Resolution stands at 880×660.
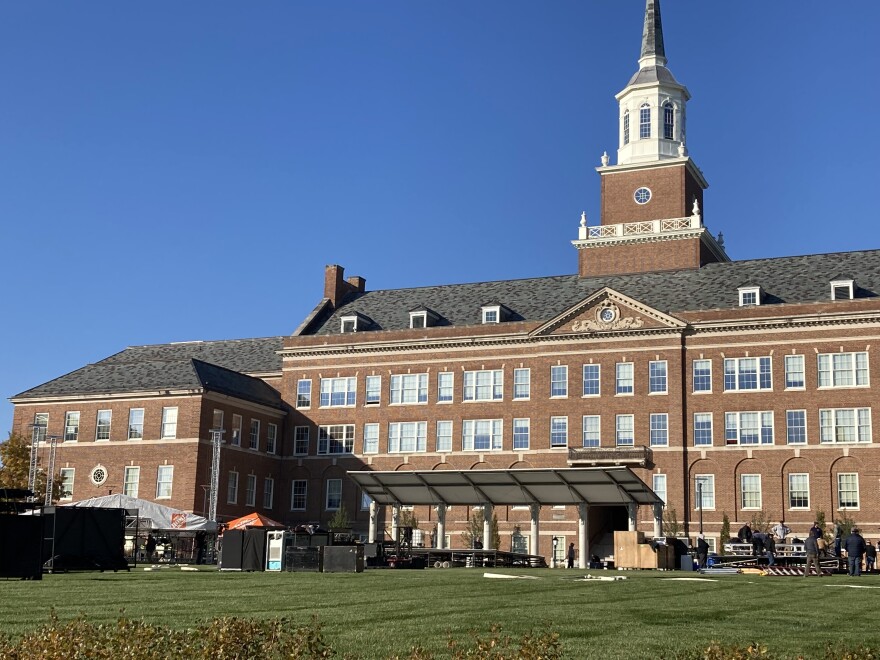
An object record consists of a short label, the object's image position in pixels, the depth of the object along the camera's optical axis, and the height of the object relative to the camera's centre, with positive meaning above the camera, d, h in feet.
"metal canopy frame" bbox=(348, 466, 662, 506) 165.68 +5.35
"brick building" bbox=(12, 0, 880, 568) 203.82 +26.57
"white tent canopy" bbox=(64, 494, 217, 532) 161.17 -0.03
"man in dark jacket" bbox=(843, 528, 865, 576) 124.06 -2.47
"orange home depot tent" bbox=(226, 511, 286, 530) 163.63 -0.79
